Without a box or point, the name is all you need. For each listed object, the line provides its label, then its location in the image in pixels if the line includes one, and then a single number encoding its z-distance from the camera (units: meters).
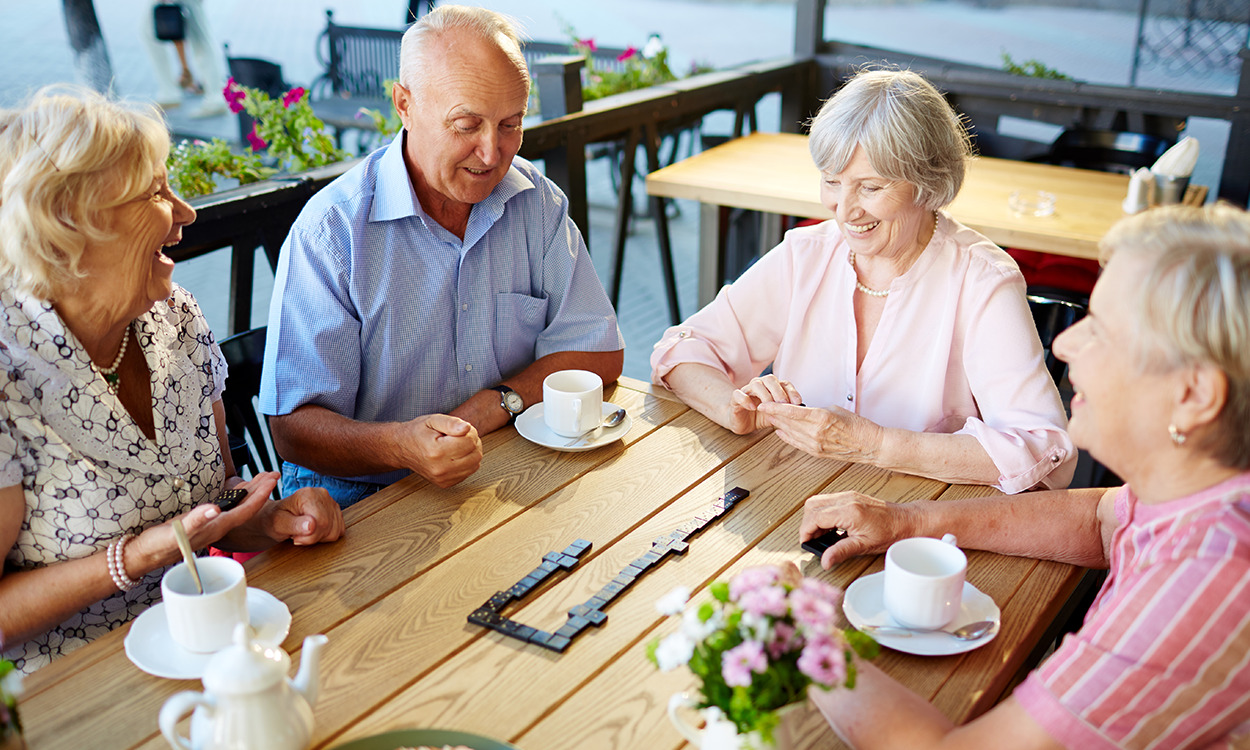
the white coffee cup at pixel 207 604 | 1.14
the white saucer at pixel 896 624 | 1.20
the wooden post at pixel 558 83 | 3.35
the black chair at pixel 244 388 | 1.96
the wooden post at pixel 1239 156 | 3.89
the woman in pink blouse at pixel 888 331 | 1.69
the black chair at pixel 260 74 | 6.42
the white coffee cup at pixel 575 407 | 1.72
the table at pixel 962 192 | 3.01
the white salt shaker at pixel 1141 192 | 3.19
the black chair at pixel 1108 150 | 3.81
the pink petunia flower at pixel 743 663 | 0.86
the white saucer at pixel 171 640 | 1.16
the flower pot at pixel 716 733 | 0.96
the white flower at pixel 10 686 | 0.88
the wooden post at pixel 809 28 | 4.77
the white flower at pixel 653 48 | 4.41
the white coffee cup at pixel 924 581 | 1.19
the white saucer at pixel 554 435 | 1.73
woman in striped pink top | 0.92
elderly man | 1.83
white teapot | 0.94
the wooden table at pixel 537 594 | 1.11
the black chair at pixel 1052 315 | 2.19
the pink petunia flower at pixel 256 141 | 2.87
